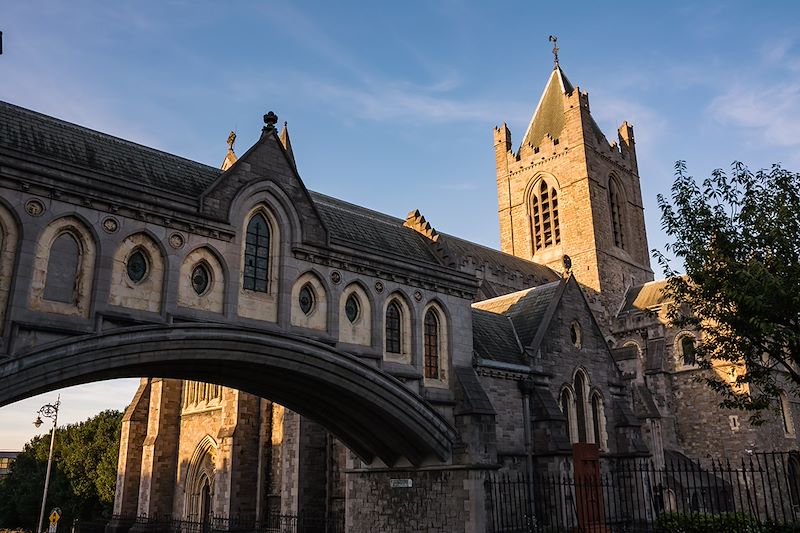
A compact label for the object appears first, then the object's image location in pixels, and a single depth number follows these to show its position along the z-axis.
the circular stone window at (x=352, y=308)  15.98
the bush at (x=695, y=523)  20.31
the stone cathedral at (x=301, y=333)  12.43
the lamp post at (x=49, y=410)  36.25
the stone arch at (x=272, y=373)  11.44
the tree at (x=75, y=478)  45.84
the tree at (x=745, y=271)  14.37
